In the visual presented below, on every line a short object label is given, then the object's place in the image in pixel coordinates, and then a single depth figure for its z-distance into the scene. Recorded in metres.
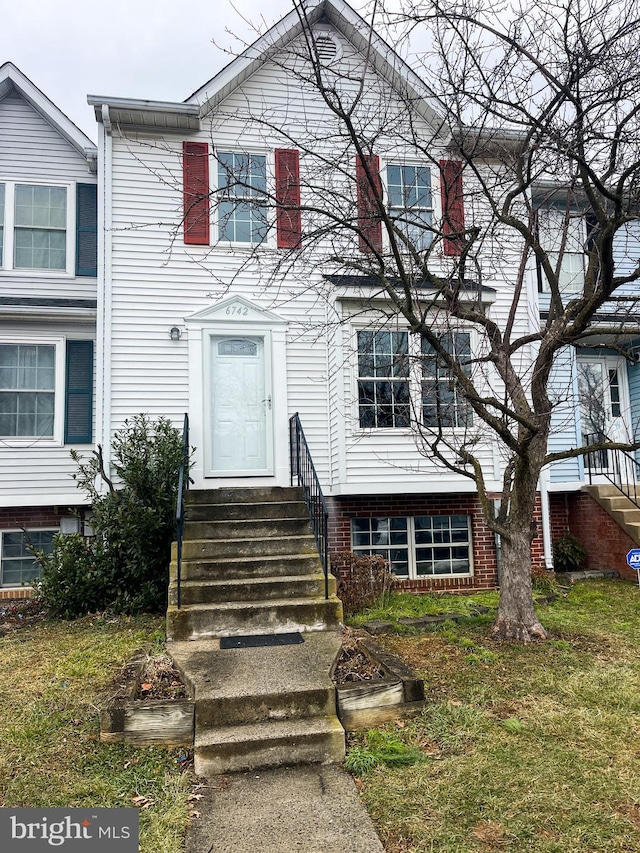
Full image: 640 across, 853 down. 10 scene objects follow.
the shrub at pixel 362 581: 7.68
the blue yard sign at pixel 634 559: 8.26
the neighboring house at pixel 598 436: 9.94
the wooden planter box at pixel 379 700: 4.26
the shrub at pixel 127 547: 7.39
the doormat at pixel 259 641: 5.40
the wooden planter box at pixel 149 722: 3.99
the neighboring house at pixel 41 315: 9.11
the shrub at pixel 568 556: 10.30
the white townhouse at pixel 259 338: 8.68
